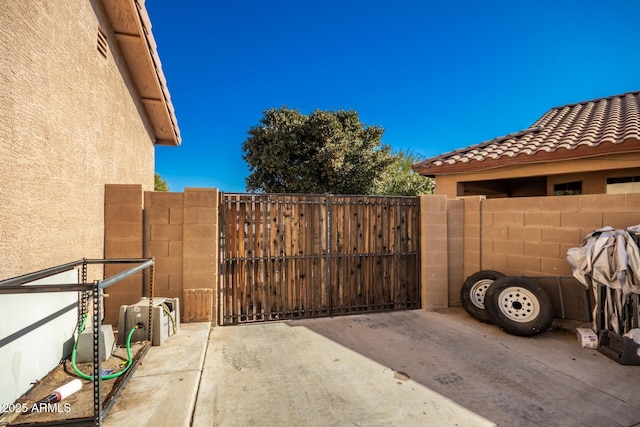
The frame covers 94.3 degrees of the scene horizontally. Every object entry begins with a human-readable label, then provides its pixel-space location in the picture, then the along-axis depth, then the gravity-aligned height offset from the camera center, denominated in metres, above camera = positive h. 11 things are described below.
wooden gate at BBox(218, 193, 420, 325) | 4.70 -0.65
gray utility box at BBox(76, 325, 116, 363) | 3.04 -1.35
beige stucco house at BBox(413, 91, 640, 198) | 5.57 +1.23
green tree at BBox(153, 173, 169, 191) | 26.27 +3.06
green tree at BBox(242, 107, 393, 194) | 15.82 +3.45
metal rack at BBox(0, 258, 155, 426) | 1.95 -0.72
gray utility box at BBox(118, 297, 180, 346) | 3.59 -1.29
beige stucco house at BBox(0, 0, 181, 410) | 2.44 +0.77
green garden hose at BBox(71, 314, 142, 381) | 2.73 -1.46
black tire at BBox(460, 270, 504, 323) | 4.91 -1.22
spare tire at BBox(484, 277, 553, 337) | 4.16 -1.28
